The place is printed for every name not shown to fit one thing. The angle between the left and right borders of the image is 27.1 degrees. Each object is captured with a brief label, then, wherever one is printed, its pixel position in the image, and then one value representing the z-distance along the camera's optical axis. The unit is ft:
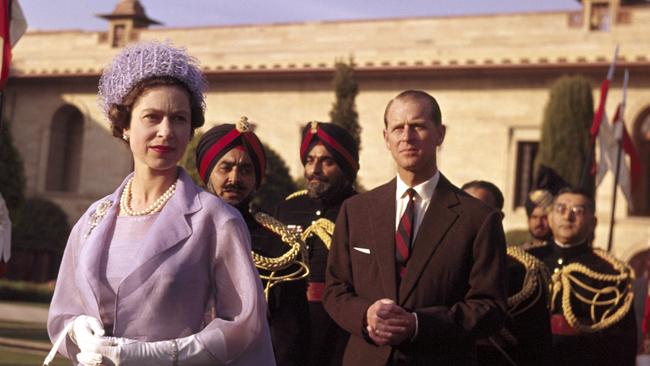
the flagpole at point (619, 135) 61.79
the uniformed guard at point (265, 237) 19.89
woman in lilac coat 13.35
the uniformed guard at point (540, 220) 30.83
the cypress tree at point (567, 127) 101.96
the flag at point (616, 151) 65.67
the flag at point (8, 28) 37.55
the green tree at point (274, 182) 102.58
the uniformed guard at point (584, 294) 26.12
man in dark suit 16.61
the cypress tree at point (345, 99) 103.76
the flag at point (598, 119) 60.70
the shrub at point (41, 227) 134.21
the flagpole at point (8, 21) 35.45
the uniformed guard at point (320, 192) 23.00
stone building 115.34
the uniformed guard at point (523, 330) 21.75
